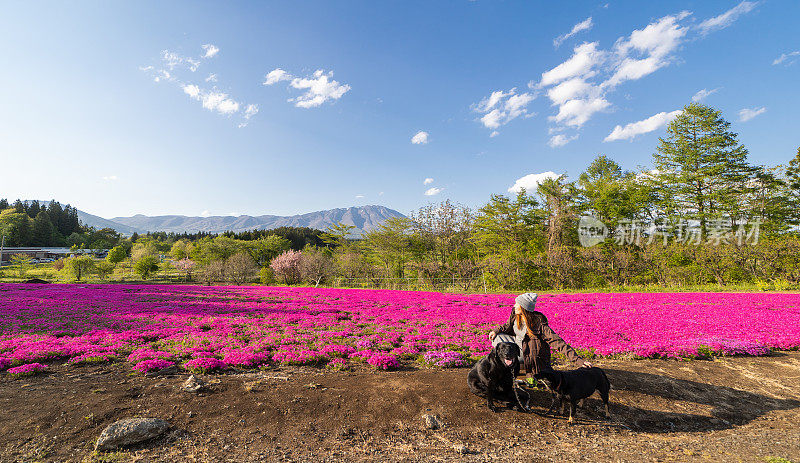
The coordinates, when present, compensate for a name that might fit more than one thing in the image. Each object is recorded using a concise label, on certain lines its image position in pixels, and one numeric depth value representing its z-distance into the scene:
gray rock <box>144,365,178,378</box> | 5.89
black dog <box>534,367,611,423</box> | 4.20
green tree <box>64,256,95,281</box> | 37.00
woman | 4.67
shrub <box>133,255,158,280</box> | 41.50
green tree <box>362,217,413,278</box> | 36.34
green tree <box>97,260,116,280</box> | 38.72
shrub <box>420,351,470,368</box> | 6.62
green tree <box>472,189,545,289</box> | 31.94
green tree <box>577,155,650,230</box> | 33.97
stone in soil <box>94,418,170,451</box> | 3.45
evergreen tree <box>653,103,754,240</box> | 31.25
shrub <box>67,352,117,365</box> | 6.67
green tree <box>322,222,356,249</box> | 58.24
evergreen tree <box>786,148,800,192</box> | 29.83
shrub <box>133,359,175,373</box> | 6.10
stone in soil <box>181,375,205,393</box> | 4.97
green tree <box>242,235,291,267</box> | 60.88
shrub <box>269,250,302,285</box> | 36.00
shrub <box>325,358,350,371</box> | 6.54
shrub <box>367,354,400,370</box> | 6.53
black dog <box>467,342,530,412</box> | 4.34
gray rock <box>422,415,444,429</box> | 4.14
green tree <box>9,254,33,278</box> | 44.43
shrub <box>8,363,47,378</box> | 5.76
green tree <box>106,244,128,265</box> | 42.27
